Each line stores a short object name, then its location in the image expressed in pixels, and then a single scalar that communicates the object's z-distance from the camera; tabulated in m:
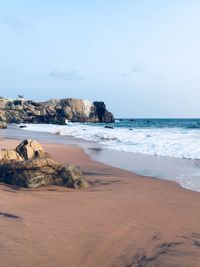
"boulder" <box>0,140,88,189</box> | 7.48
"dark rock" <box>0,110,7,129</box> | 67.41
